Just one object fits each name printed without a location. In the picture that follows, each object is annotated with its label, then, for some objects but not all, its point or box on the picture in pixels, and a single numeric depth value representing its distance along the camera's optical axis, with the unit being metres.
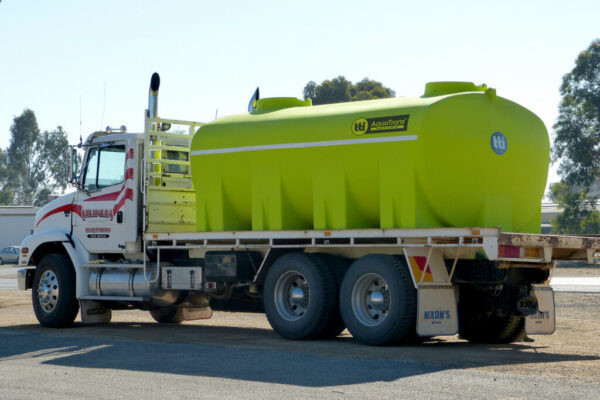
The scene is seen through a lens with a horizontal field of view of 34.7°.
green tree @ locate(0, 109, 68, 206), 109.62
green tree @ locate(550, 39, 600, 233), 56.22
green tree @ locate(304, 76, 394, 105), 69.06
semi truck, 12.72
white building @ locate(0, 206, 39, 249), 78.50
